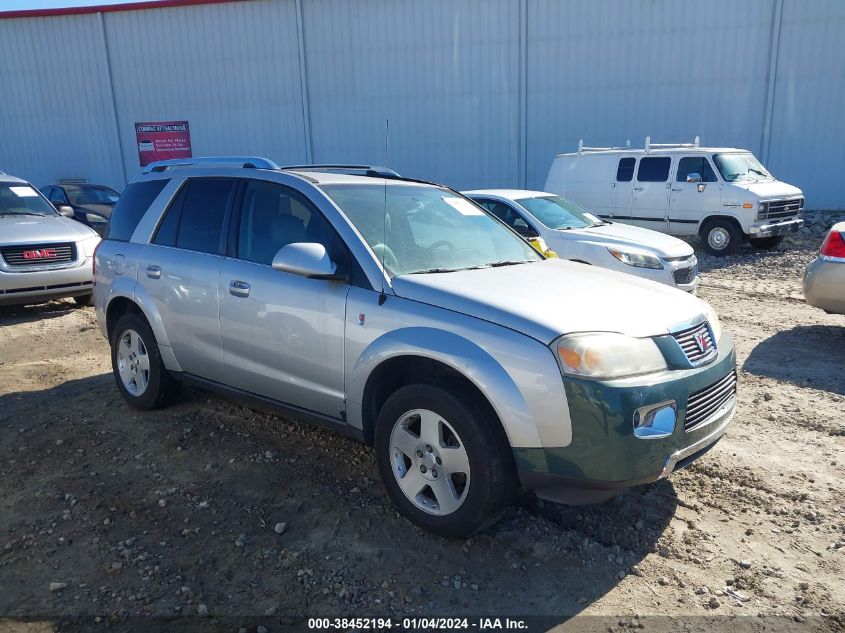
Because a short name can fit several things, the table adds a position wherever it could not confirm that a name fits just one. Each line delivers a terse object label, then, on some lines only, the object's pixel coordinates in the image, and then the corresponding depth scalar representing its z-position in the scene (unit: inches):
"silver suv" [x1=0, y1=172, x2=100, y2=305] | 303.6
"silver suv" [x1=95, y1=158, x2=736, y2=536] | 106.9
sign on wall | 856.3
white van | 472.1
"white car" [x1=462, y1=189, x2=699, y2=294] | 308.2
